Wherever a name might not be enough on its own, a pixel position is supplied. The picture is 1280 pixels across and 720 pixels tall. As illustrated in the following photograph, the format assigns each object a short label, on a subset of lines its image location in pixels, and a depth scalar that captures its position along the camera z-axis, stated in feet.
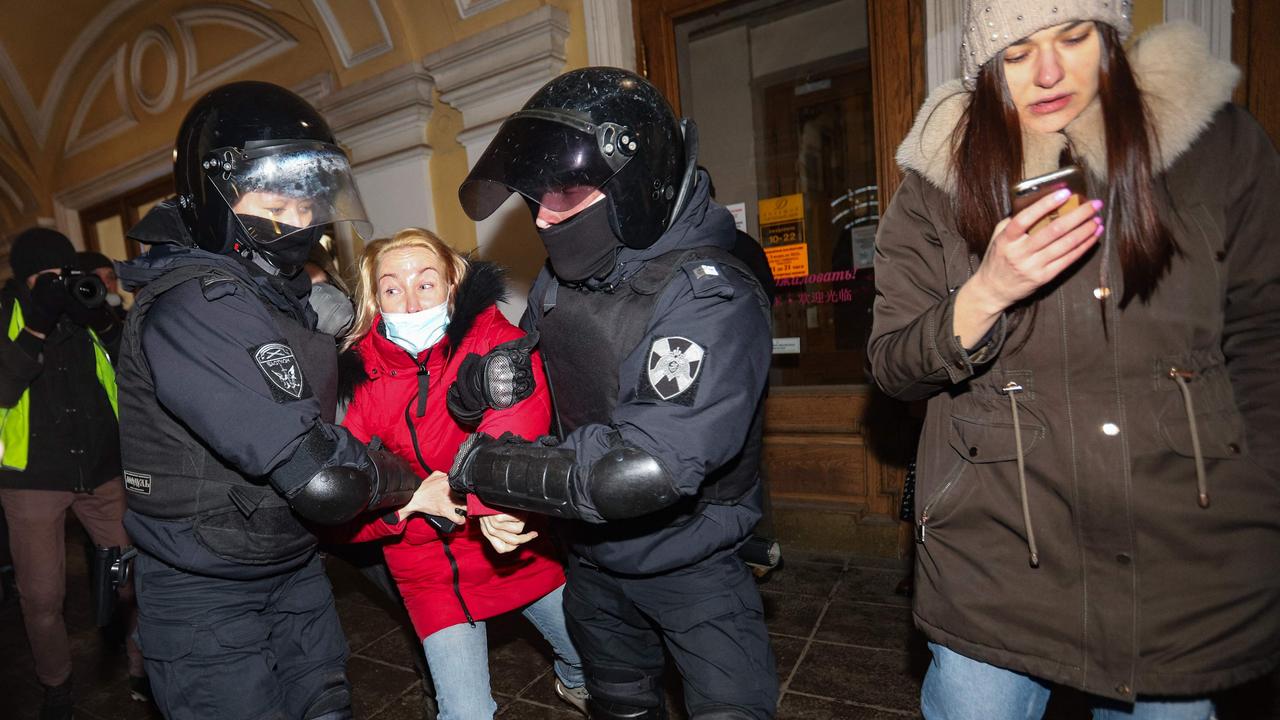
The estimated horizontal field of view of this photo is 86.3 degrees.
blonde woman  6.51
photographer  9.54
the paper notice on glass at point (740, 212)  13.78
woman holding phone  3.78
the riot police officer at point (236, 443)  4.98
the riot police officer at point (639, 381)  4.52
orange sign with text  13.34
